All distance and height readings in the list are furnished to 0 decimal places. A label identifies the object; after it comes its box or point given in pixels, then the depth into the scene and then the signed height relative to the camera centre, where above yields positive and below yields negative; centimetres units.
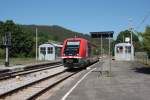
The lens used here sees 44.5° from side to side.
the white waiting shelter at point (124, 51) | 3426 +58
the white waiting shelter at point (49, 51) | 3498 +56
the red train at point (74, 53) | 1689 +11
